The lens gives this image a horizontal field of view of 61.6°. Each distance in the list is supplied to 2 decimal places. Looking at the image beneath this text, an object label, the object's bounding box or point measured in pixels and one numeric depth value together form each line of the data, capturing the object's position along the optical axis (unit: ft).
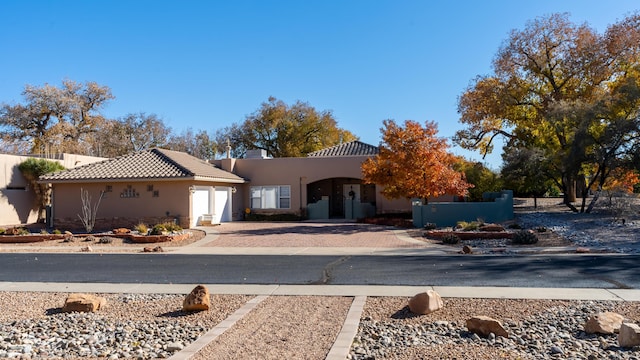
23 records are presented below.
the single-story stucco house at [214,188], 86.74
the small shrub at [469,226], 67.92
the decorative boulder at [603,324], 23.59
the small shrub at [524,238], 59.47
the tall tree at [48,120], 156.25
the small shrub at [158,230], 71.56
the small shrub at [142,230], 73.55
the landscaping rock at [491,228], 67.43
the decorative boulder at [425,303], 27.94
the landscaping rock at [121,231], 74.74
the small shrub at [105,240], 69.92
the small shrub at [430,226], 75.66
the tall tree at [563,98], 78.23
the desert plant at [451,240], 61.87
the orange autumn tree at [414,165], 81.56
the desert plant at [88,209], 84.28
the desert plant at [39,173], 94.09
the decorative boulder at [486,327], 23.85
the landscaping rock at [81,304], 30.55
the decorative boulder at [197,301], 29.58
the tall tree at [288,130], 171.32
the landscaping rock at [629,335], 21.40
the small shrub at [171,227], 73.46
